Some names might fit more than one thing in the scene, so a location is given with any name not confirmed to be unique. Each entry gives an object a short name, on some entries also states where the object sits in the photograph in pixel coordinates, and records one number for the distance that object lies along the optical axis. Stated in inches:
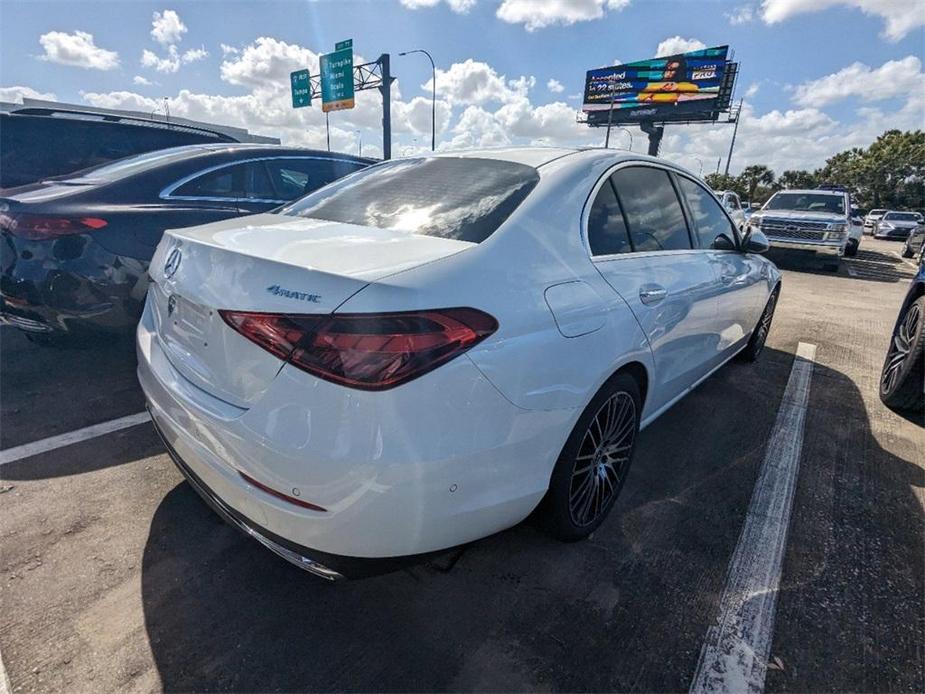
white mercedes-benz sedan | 54.8
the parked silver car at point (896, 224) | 1066.7
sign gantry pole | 892.4
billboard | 1237.7
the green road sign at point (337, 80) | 916.6
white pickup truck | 451.5
